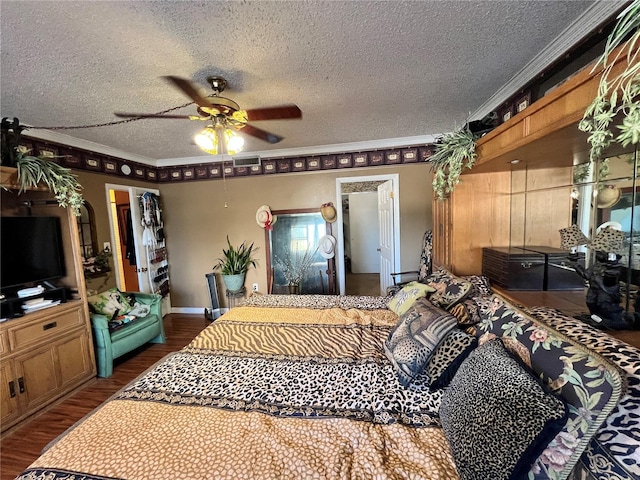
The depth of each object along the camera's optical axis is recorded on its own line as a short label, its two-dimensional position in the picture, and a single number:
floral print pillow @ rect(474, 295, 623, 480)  0.71
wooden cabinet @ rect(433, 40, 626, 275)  1.09
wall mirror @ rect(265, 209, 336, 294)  4.01
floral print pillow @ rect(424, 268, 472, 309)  1.77
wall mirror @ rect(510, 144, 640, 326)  1.21
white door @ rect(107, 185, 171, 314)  3.82
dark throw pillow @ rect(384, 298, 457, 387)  1.33
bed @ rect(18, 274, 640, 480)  0.75
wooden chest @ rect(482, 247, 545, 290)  1.75
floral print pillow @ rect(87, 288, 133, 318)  2.83
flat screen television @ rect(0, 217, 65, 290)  2.17
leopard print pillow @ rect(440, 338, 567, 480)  0.76
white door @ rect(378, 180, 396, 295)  3.81
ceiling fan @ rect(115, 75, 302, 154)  1.72
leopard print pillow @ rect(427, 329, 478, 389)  1.26
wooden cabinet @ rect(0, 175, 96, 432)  2.00
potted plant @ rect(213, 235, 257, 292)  3.95
